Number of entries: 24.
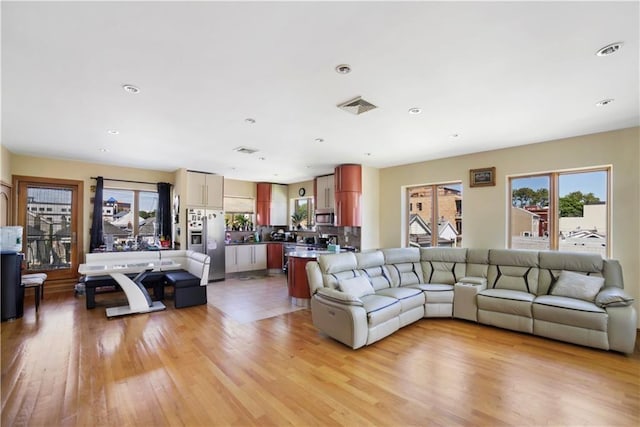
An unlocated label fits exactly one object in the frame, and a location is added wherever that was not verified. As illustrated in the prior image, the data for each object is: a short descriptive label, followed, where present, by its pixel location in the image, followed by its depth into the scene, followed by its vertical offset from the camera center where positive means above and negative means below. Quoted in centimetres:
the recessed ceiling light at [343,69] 232 +120
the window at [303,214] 836 +10
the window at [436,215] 556 +6
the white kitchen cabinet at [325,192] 685 +60
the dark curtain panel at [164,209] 684 +18
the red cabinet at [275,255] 816 -105
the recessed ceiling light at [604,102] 294 +119
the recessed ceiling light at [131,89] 264 +117
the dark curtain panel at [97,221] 601 -9
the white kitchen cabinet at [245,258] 756 -108
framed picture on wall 493 +71
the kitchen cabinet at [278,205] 865 +37
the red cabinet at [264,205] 852 +36
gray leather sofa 330 -101
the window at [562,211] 415 +11
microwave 677 -1
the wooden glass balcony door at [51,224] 555 -15
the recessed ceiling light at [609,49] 203 +120
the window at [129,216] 637 +2
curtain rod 622 +80
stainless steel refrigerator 668 -43
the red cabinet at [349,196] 603 +44
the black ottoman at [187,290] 479 -123
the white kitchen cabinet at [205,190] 674 +64
